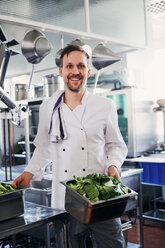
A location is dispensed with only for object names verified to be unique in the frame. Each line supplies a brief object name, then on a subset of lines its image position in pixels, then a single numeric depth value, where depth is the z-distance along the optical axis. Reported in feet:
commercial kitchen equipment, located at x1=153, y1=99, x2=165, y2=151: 15.42
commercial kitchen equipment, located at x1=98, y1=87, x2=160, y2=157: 14.99
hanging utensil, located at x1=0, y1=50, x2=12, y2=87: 8.86
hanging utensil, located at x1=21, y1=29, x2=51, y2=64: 8.64
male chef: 6.20
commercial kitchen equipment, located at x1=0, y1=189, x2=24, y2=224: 5.64
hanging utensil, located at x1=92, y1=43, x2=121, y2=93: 9.86
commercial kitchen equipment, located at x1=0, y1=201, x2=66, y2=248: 5.53
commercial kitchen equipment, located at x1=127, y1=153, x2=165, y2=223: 13.50
